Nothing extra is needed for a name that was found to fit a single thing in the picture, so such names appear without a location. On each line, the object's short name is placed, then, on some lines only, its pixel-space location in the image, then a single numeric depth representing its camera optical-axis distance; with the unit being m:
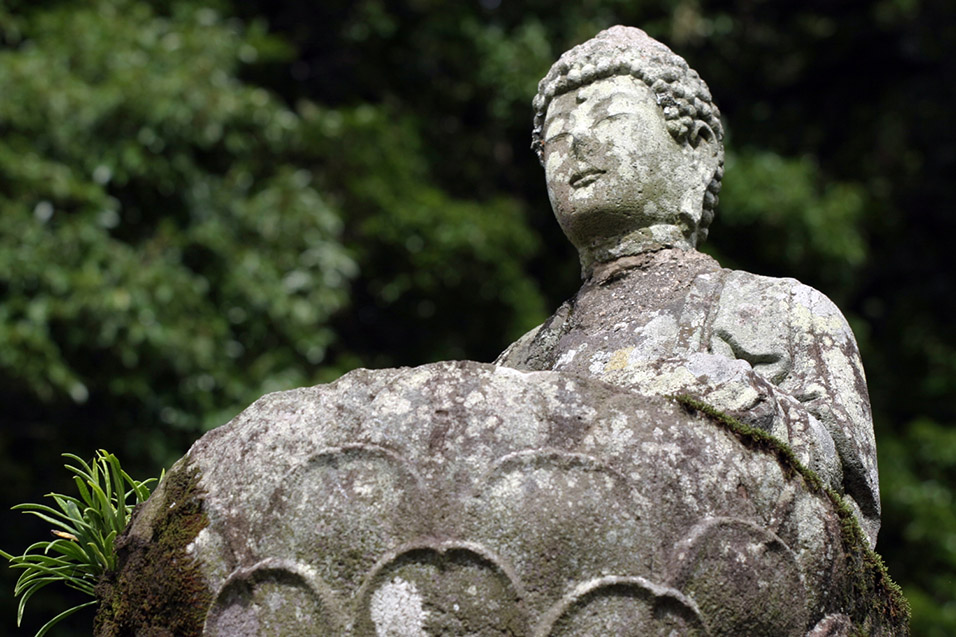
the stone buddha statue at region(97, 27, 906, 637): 4.68
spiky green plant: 5.43
